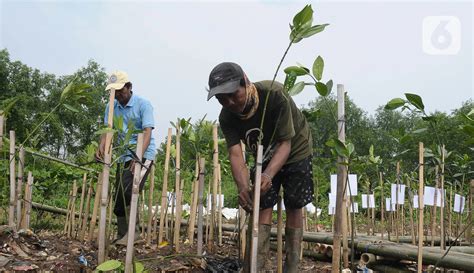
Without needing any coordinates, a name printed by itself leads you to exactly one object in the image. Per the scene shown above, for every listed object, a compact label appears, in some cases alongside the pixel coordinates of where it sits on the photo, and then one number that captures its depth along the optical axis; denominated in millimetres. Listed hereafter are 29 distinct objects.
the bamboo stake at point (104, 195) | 2379
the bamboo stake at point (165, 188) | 3938
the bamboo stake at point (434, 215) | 2931
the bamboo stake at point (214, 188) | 3728
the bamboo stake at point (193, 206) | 3852
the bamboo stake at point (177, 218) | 3715
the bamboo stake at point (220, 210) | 4478
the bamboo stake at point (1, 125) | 3250
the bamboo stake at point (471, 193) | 3941
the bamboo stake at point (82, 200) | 4680
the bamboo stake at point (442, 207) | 2997
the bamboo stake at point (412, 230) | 3902
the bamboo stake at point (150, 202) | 4168
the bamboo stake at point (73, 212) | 4652
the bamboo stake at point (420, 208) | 2270
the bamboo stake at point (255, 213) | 2076
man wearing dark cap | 2312
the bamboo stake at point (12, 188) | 3344
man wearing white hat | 3875
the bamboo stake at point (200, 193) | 3184
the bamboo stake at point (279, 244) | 2559
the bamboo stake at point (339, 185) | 2169
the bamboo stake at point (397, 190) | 3905
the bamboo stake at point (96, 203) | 3510
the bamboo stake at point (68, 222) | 4888
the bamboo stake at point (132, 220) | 2154
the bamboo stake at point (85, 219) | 4230
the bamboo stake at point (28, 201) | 3879
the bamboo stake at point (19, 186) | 3559
